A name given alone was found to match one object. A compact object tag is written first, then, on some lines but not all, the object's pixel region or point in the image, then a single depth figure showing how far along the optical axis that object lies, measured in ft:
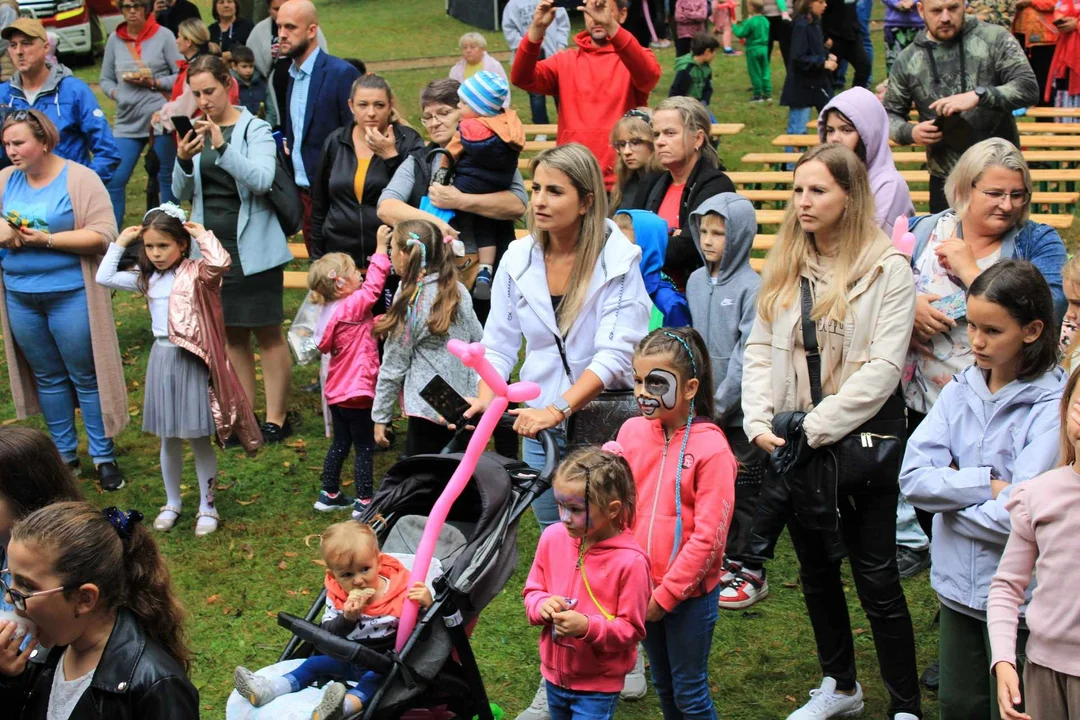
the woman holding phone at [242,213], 24.34
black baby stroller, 13.20
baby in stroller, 13.65
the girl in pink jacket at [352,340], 21.95
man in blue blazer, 28.53
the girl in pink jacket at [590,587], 12.76
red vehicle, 67.56
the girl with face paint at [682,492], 13.79
